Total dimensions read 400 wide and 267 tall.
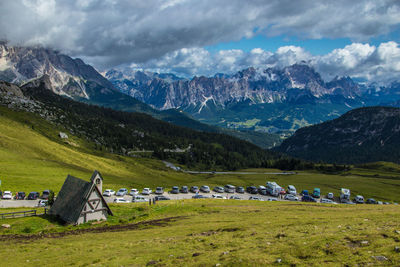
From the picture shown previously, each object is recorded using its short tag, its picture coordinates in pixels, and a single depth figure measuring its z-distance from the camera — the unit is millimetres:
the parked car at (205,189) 110938
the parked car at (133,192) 96062
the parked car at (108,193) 90238
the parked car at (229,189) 113188
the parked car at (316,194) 110225
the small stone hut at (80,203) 51562
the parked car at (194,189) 110812
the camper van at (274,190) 109925
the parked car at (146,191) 98562
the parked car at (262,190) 111262
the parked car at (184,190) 108000
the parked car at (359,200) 105712
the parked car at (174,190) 105500
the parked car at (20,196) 74500
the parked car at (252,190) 112550
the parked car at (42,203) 68000
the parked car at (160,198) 83062
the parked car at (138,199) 83250
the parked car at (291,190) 113412
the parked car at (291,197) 97912
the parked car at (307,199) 96600
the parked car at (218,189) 111975
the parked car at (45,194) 76625
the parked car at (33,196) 75375
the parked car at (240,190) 112900
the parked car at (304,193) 113838
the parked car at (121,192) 93006
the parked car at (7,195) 73738
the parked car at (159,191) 101625
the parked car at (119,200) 79238
